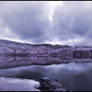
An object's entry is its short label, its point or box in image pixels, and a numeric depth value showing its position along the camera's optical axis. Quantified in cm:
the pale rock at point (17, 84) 1143
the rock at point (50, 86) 1117
